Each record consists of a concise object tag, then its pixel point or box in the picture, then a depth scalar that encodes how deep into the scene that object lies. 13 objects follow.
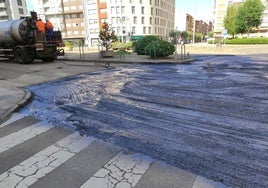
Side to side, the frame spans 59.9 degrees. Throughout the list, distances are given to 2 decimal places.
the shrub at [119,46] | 35.03
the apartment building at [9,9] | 82.94
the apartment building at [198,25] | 143.69
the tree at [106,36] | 23.71
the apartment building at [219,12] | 104.79
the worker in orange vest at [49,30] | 19.27
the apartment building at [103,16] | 72.62
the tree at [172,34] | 91.59
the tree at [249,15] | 51.19
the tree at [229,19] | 65.69
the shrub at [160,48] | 20.29
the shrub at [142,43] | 24.05
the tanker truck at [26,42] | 18.53
